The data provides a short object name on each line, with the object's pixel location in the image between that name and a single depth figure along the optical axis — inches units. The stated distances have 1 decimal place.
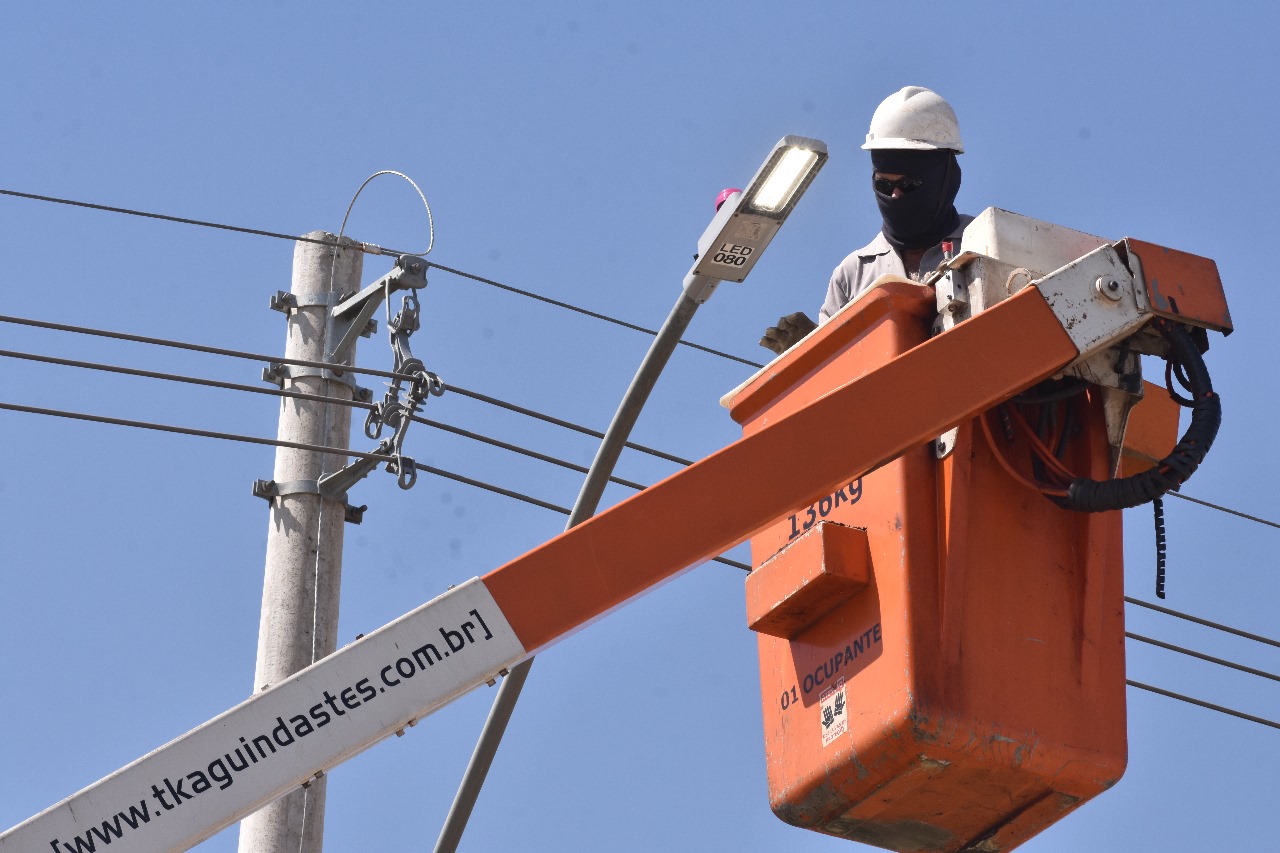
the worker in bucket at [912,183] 537.6
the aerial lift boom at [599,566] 415.2
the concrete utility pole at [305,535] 633.0
